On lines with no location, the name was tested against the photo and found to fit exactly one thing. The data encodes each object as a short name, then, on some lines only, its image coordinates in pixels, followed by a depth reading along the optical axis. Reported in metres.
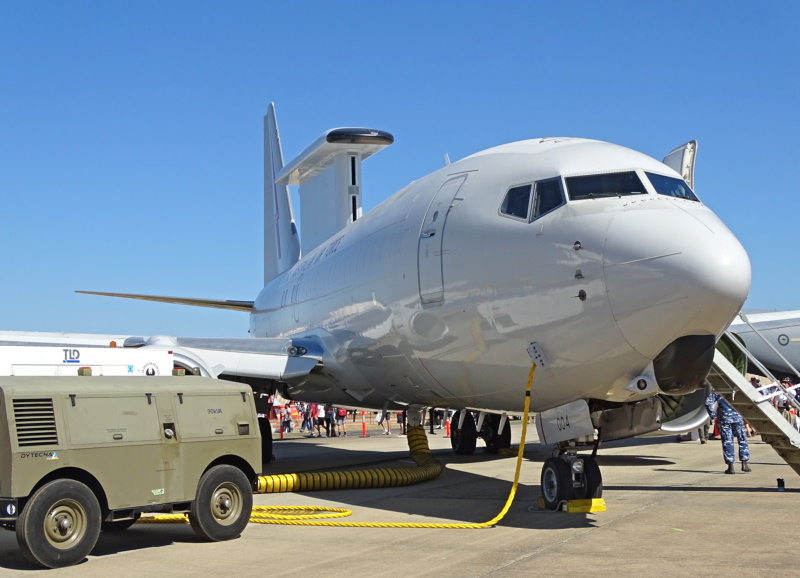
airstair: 12.73
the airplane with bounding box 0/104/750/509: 8.83
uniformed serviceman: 14.91
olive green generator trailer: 7.85
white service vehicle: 9.12
